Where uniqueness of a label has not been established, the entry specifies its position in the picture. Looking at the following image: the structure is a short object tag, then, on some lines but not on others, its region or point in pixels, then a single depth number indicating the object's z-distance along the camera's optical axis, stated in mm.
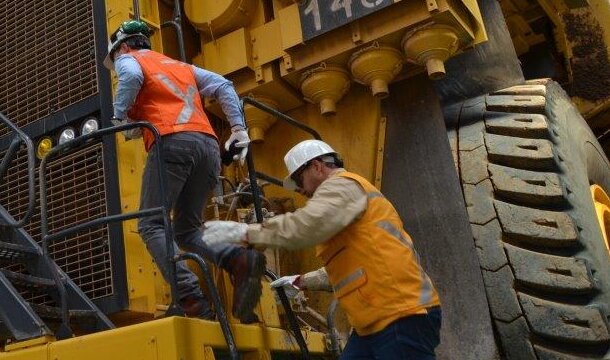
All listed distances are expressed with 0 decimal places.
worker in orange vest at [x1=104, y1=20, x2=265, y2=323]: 3137
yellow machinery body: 3902
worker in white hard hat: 2740
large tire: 3441
